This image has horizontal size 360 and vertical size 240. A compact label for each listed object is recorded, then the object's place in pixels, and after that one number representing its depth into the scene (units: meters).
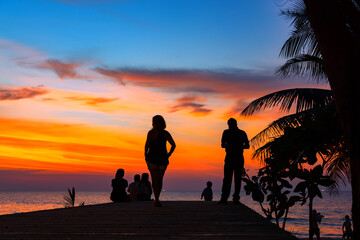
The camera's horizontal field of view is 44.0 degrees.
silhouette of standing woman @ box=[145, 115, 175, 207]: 9.37
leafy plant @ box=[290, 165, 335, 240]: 6.89
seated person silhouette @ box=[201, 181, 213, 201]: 15.57
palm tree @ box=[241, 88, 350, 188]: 17.73
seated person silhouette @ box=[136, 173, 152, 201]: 14.32
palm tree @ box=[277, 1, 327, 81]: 17.41
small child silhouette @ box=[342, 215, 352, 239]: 22.35
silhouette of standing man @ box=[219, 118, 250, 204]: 9.91
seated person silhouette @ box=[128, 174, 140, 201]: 14.26
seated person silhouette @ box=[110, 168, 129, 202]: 12.81
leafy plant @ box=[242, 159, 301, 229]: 8.43
